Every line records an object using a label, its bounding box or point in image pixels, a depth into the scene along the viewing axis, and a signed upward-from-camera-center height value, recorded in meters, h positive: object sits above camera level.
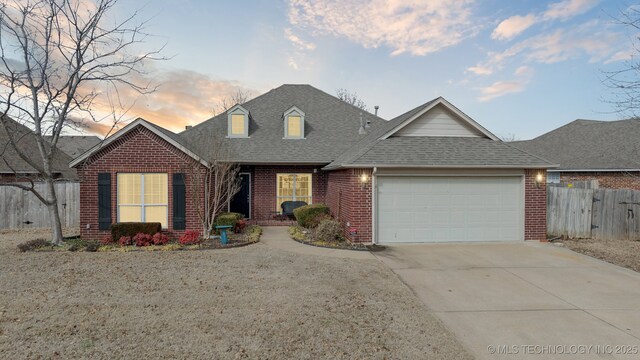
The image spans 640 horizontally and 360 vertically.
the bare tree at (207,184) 11.02 -0.31
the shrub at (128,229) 10.37 -1.79
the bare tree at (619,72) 8.77 +2.97
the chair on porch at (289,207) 14.96 -1.49
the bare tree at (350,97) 39.19 +9.84
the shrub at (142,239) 10.12 -2.09
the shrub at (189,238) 10.36 -2.09
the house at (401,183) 10.61 -0.25
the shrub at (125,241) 10.15 -2.13
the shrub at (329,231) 10.76 -1.91
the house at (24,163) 16.17 +0.83
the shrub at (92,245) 9.52 -2.21
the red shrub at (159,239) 10.28 -2.10
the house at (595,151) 17.19 +1.58
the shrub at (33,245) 9.48 -2.16
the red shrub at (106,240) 10.42 -2.20
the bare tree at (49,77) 9.98 +3.10
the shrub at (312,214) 12.94 -1.59
